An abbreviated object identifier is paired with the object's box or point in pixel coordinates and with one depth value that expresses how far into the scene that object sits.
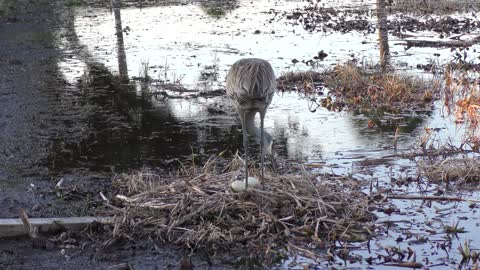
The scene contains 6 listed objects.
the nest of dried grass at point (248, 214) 6.37
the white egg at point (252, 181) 7.16
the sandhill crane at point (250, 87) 6.88
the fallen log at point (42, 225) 6.73
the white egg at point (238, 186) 7.08
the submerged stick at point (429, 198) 7.24
